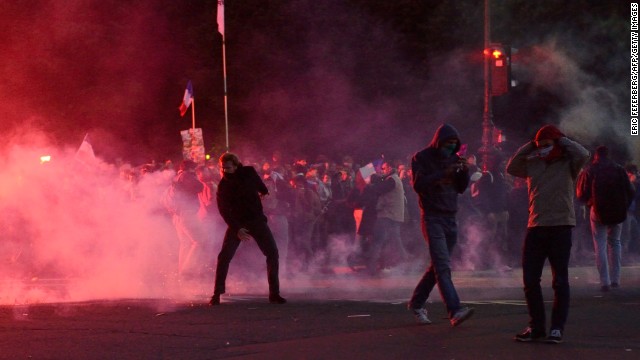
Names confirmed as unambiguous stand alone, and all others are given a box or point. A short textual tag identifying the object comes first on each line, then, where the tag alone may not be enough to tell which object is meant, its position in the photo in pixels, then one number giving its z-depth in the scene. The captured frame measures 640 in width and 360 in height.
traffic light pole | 20.64
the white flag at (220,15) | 25.23
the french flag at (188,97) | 26.81
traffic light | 20.42
